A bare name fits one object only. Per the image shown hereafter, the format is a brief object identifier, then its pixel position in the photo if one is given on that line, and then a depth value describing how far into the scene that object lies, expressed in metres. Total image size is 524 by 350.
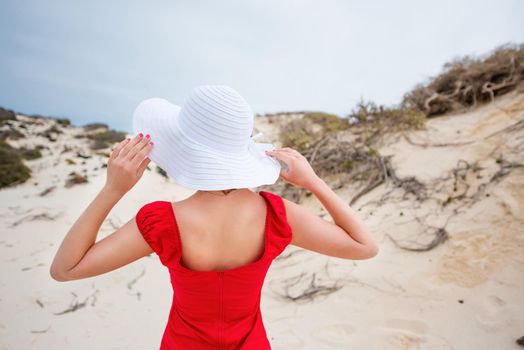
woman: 1.00
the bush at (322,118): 8.62
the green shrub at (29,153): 9.63
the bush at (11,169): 7.50
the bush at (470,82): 6.46
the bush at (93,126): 16.48
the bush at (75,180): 7.58
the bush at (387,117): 6.42
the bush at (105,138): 12.02
